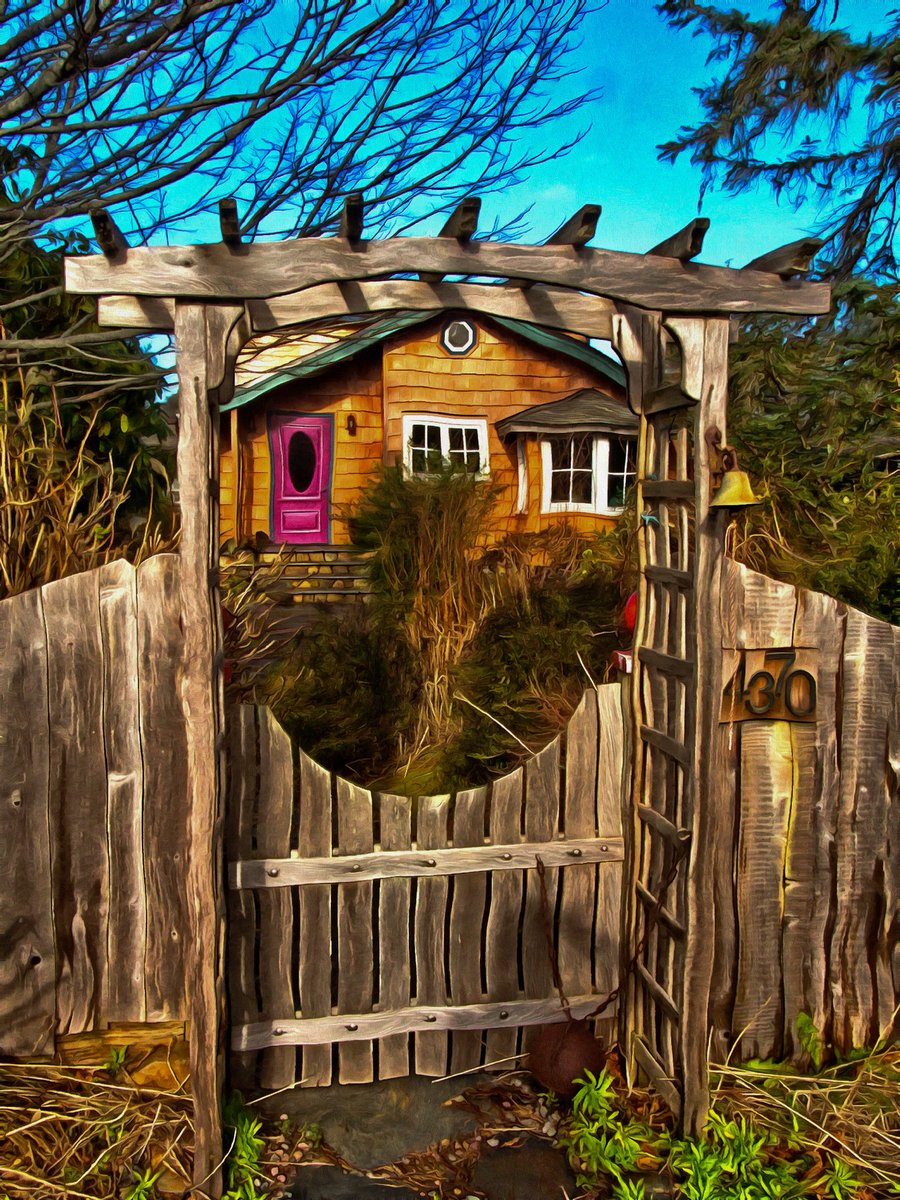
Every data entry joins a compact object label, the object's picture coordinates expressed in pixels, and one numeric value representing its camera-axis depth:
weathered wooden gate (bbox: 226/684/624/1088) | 3.34
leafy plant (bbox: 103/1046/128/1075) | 3.31
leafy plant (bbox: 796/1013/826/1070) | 3.61
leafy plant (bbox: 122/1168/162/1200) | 2.90
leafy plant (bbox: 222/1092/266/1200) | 3.02
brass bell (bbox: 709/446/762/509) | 2.86
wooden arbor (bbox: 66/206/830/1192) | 2.79
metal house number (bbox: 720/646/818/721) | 3.43
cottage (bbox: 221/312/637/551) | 12.72
